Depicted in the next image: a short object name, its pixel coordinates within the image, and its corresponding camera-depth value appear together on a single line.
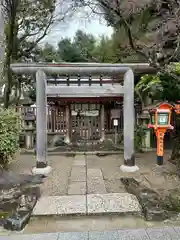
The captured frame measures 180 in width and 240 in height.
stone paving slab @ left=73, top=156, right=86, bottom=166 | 5.88
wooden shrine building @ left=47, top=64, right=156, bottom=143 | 8.37
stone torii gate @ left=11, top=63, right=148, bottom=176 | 5.05
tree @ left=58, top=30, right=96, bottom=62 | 12.54
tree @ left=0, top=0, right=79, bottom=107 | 7.23
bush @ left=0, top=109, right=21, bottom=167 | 4.42
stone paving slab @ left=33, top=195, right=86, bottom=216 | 3.12
